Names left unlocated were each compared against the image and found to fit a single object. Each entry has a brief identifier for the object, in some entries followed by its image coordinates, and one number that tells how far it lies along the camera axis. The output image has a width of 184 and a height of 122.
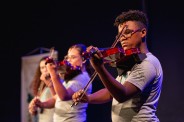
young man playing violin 1.77
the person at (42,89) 3.62
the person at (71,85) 2.99
